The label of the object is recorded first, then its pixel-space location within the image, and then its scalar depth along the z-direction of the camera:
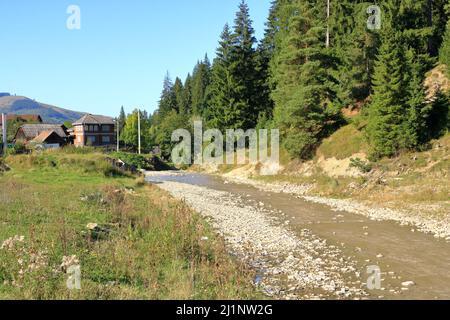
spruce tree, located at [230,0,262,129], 64.62
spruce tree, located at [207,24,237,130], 63.84
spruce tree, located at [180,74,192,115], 113.19
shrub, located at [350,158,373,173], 33.19
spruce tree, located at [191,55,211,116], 100.62
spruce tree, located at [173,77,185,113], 116.45
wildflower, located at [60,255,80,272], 10.14
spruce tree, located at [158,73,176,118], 121.25
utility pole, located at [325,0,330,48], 47.03
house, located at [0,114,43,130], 107.82
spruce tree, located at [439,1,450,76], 36.72
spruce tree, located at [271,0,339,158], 41.00
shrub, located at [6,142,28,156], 46.21
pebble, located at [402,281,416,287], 12.08
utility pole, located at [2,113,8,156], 49.80
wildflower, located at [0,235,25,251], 10.70
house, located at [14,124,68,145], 84.33
